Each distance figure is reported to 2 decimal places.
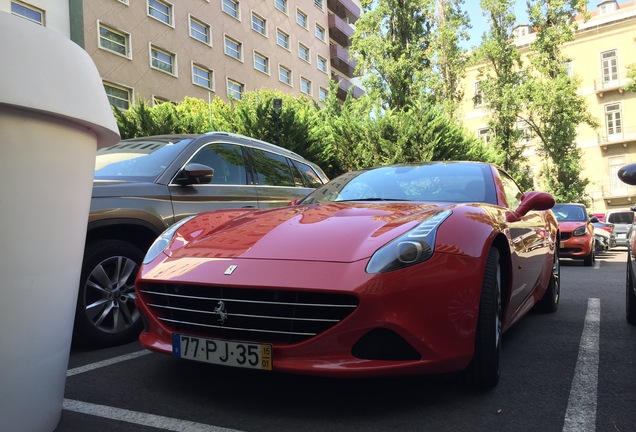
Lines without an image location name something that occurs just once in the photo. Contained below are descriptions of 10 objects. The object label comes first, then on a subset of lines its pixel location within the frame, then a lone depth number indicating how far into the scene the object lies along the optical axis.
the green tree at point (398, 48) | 19.47
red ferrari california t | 2.18
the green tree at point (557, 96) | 24.77
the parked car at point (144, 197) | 3.50
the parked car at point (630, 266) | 3.51
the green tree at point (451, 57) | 23.24
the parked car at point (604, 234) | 15.00
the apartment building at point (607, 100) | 36.38
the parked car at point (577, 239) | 10.91
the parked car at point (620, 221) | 18.41
